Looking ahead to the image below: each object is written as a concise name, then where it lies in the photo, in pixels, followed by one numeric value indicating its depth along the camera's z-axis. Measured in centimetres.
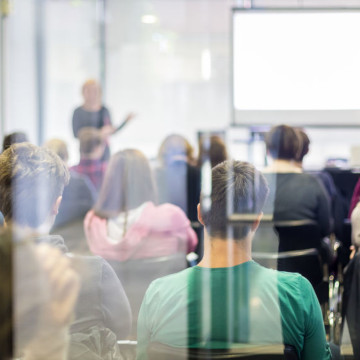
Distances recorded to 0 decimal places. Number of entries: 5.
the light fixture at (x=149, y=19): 745
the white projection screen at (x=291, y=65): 309
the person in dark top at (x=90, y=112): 464
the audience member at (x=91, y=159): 300
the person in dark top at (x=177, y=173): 260
